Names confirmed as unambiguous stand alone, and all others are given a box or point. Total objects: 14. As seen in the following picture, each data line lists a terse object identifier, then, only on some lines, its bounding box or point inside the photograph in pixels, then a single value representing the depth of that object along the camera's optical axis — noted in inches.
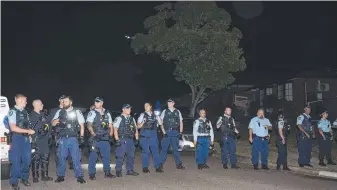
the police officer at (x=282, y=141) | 484.1
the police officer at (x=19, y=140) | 350.9
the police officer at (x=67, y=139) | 380.8
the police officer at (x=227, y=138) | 489.4
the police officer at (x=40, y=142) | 382.6
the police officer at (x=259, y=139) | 490.6
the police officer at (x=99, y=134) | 400.8
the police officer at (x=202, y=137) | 483.2
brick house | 1784.0
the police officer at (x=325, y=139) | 523.8
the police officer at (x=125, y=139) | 421.7
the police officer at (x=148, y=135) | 451.8
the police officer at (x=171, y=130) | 472.7
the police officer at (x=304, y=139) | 505.4
